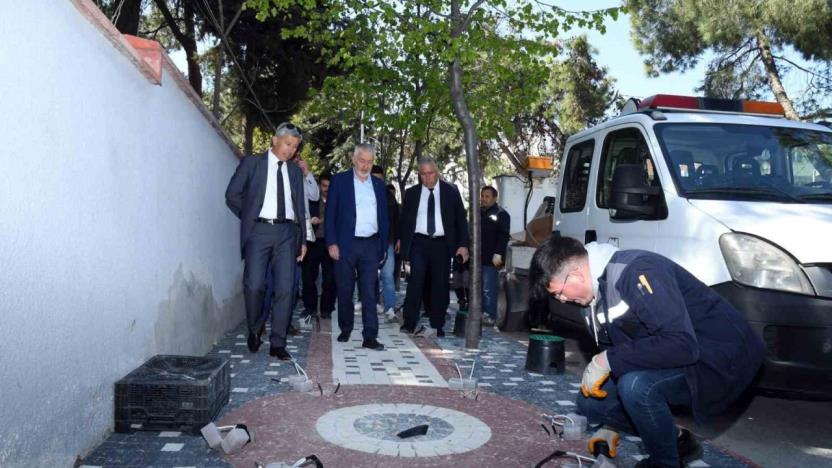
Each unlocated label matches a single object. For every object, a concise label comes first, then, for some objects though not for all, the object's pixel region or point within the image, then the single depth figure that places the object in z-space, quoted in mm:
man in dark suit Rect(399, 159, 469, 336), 8242
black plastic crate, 4148
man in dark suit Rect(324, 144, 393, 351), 7312
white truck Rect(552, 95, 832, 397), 4324
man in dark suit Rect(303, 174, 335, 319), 9406
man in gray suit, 6555
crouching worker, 3227
